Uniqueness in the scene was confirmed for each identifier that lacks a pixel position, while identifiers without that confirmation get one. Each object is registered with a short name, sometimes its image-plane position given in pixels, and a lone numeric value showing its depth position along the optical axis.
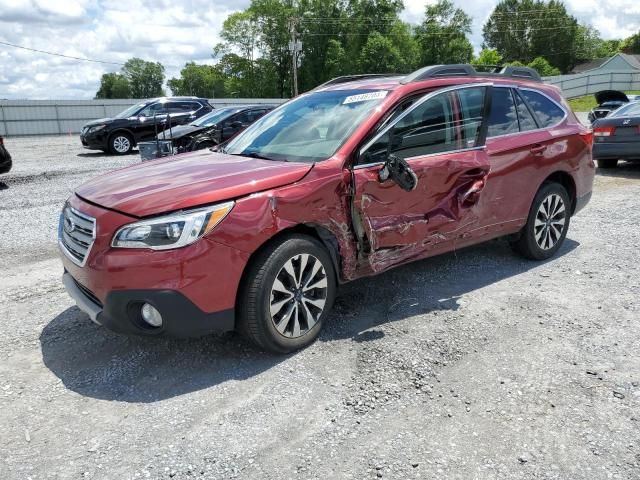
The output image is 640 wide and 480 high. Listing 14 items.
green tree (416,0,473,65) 69.00
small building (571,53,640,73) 72.22
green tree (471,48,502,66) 71.62
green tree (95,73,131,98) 106.63
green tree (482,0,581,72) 83.50
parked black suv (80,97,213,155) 15.83
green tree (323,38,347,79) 60.97
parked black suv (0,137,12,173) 10.35
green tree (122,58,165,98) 100.50
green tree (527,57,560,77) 65.88
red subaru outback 3.17
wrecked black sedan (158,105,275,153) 11.77
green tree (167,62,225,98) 83.32
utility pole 43.16
